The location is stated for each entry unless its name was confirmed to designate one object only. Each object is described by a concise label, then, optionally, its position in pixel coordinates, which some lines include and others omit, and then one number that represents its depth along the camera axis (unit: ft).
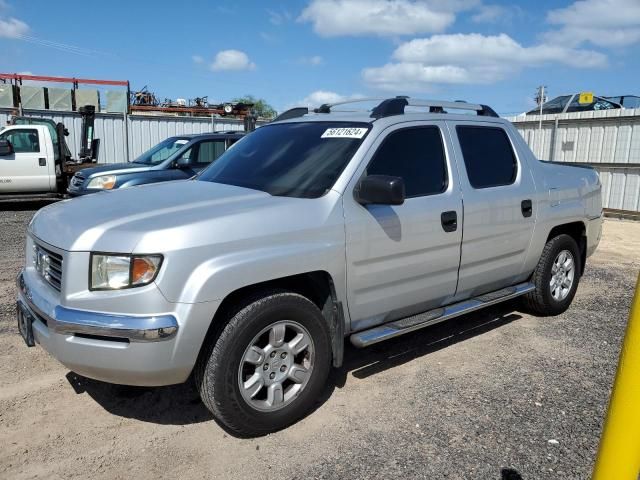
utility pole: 45.60
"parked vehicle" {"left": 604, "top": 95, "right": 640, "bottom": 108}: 45.96
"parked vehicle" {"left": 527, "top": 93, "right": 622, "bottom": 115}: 48.41
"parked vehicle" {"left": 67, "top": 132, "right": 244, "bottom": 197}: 29.91
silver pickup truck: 9.05
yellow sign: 46.91
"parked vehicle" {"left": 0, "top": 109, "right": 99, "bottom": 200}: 41.01
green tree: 245.39
